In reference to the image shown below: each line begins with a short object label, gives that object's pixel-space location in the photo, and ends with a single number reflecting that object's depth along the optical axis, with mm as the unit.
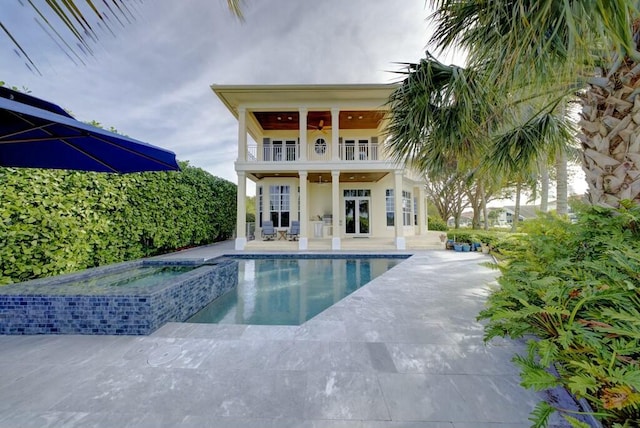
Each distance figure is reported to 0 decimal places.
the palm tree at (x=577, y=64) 2328
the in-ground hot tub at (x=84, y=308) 3170
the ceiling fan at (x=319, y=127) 13366
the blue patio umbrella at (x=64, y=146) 2268
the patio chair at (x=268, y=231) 13211
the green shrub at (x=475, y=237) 10466
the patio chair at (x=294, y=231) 13253
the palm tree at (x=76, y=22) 872
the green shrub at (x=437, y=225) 22078
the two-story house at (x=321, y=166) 11109
